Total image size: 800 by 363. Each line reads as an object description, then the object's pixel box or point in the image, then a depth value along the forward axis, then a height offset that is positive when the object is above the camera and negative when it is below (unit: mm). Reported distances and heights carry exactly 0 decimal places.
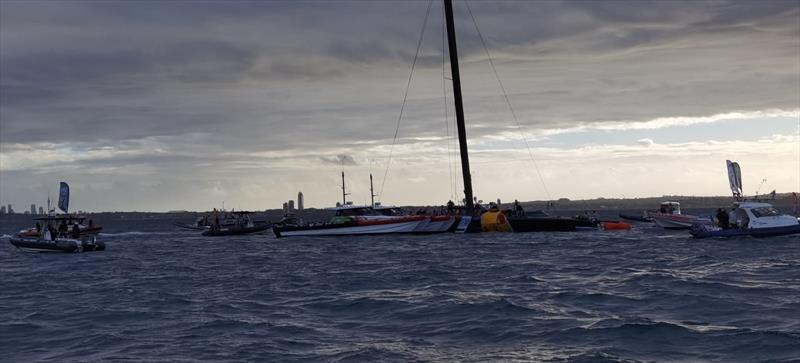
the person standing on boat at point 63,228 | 70312 +316
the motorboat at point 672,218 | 77938 -856
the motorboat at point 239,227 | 97375 -268
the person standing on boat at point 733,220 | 53875 -879
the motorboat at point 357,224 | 72875 -320
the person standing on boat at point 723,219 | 54531 -766
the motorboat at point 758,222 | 52219 -1047
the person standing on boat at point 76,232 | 68500 -59
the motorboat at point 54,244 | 63844 -886
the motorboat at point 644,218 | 105044 -987
